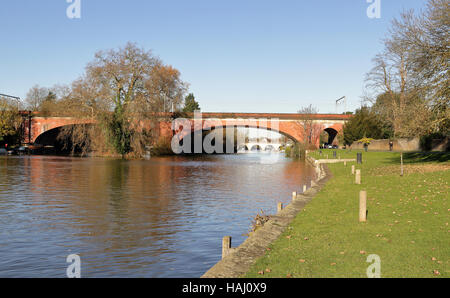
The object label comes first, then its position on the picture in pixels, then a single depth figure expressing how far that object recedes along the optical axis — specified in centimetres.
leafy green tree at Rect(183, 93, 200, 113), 12375
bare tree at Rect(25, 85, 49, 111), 11944
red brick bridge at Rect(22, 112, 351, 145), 8106
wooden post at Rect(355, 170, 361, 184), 2351
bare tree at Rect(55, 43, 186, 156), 5481
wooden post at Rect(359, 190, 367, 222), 1291
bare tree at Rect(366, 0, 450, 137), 2619
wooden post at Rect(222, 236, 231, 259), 975
